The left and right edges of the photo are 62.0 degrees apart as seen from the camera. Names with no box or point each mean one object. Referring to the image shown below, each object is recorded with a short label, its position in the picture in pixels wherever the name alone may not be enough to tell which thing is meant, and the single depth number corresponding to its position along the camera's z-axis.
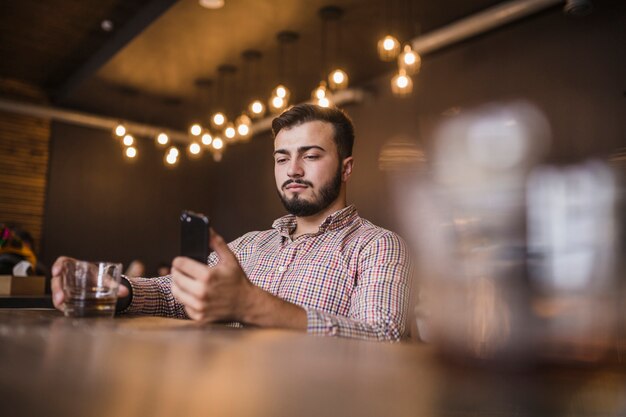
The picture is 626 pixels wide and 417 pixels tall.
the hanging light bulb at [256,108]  3.78
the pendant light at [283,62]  3.56
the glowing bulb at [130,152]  4.45
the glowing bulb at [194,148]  4.28
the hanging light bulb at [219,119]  3.96
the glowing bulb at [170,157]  4.23
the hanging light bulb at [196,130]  4.16
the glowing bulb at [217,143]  4.25
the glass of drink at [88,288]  0.93
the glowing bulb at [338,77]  3.22
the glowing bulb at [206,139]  4.22
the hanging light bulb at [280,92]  3.55
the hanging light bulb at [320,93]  3.29
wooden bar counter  0.24
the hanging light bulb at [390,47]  2.95
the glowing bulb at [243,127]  4.09
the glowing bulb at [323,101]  3.13
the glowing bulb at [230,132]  4.17
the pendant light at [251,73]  4.65
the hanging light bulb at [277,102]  3.55
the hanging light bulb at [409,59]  3.00
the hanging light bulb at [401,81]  3.14
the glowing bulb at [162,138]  4.32
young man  0.81
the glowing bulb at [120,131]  4.28
